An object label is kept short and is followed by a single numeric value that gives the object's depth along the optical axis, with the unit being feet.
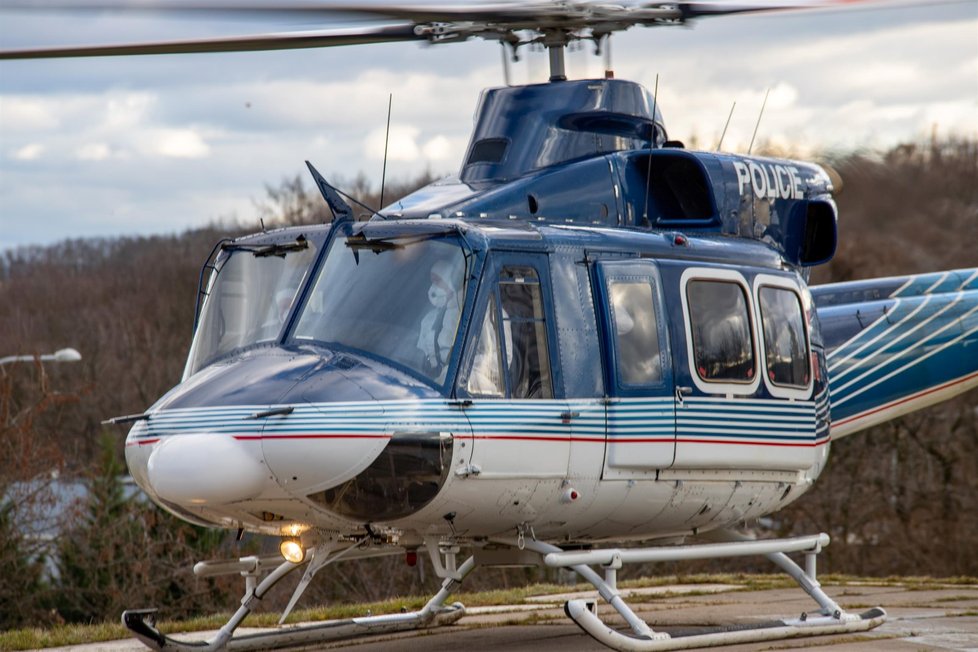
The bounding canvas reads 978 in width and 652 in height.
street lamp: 174.23
